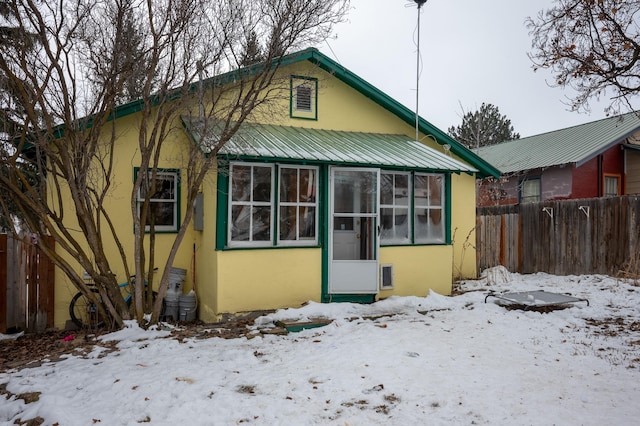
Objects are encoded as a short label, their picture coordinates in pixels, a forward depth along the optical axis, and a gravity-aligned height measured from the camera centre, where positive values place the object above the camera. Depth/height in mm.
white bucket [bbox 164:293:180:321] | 7977 -1556
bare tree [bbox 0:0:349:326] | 6434 +2124
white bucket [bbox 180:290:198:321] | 7961 -1546
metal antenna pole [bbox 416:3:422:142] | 10453 +3333
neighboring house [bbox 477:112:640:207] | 17375 +2142
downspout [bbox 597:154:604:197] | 17766 +1796
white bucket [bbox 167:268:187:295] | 8184 -1107
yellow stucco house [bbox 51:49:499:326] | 7547 +223
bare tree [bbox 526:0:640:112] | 7332 +2972
